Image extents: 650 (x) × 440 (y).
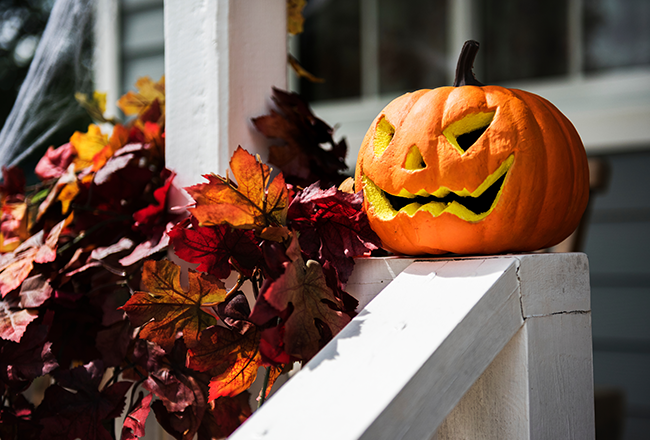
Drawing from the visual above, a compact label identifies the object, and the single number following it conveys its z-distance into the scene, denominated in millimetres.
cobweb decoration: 1377
